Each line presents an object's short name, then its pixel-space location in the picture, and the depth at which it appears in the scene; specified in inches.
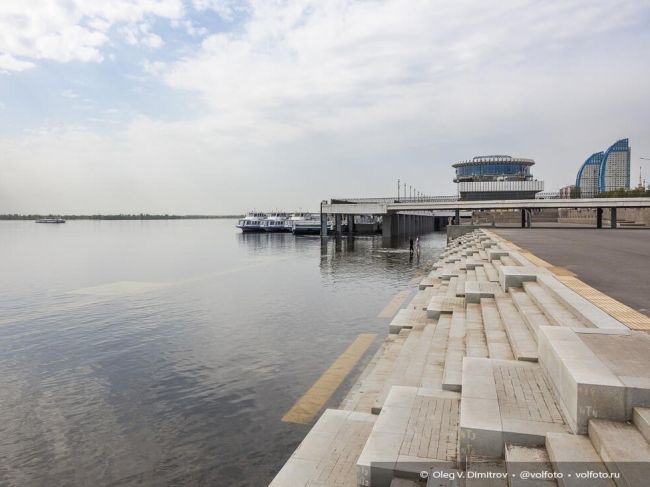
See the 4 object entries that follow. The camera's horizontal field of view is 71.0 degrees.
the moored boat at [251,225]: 4478.3
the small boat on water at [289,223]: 4180.4
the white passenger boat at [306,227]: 3880.4
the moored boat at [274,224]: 4434.1
